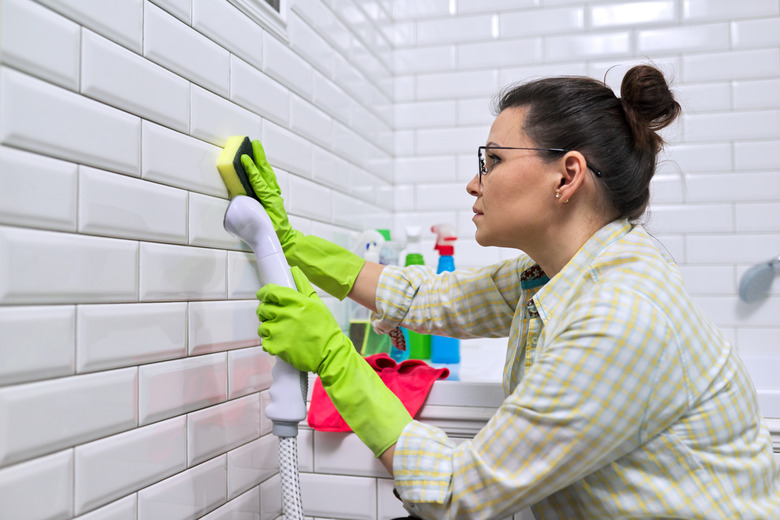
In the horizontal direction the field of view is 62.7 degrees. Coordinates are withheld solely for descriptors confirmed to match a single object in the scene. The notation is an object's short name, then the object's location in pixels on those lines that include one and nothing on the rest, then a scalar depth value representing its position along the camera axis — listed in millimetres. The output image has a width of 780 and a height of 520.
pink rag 1202
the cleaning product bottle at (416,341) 1650
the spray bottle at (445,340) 1667
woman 804
